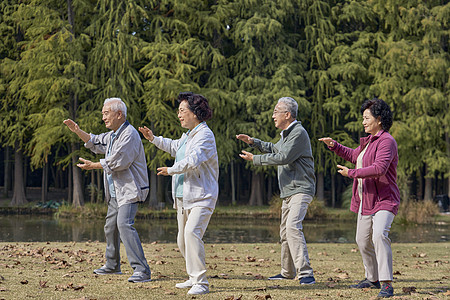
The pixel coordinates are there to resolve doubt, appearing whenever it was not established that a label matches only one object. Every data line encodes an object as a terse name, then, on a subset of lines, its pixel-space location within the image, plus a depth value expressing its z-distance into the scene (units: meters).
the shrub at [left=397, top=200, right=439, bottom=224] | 23.41
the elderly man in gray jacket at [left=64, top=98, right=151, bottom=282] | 7.32
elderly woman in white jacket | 6.52
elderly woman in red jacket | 6.41
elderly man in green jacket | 7.42
